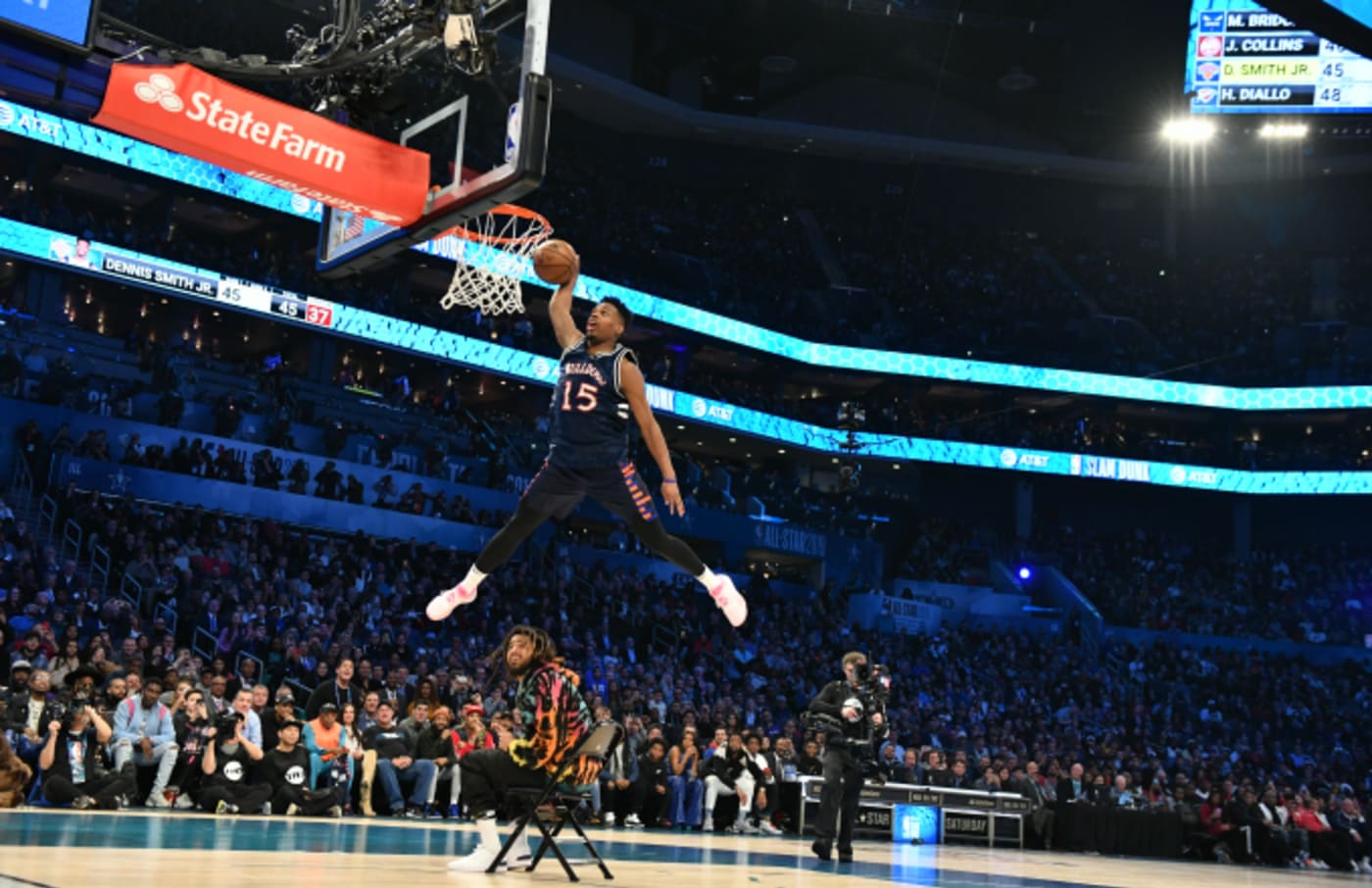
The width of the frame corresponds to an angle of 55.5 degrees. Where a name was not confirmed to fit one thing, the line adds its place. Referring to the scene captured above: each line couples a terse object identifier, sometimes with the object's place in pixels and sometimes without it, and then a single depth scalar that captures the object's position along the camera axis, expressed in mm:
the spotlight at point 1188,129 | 42625
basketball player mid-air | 7016
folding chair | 7039
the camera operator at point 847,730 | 11742
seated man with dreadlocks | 7266
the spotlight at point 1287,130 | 42594
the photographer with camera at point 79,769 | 12281
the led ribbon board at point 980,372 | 40625
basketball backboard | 8500
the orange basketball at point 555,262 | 6949
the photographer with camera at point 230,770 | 13227
